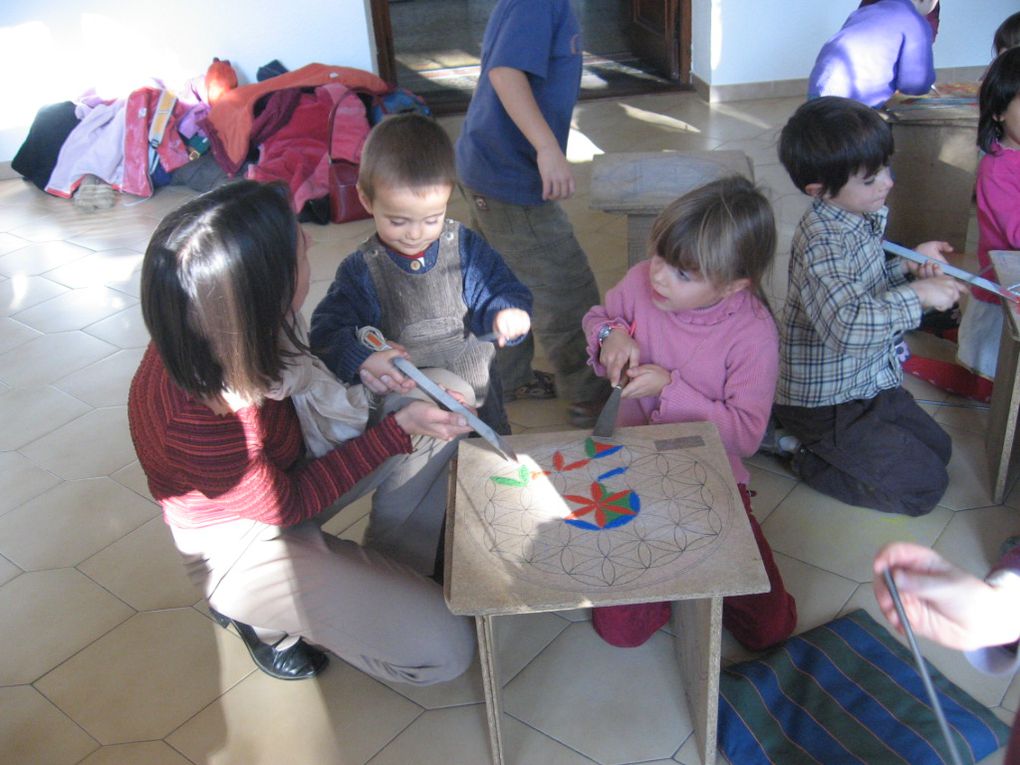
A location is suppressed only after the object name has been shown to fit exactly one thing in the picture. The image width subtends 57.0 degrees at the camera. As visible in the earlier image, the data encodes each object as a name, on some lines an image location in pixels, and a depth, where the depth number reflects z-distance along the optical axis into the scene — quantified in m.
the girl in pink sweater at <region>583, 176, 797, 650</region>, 1.37
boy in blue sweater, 1.41
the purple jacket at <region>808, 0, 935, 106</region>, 2.65
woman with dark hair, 1.12
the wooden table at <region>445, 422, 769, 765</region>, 1.09
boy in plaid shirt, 1.57
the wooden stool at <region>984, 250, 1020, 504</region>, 1.65
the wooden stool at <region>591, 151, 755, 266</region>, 2.16
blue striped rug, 1.31
